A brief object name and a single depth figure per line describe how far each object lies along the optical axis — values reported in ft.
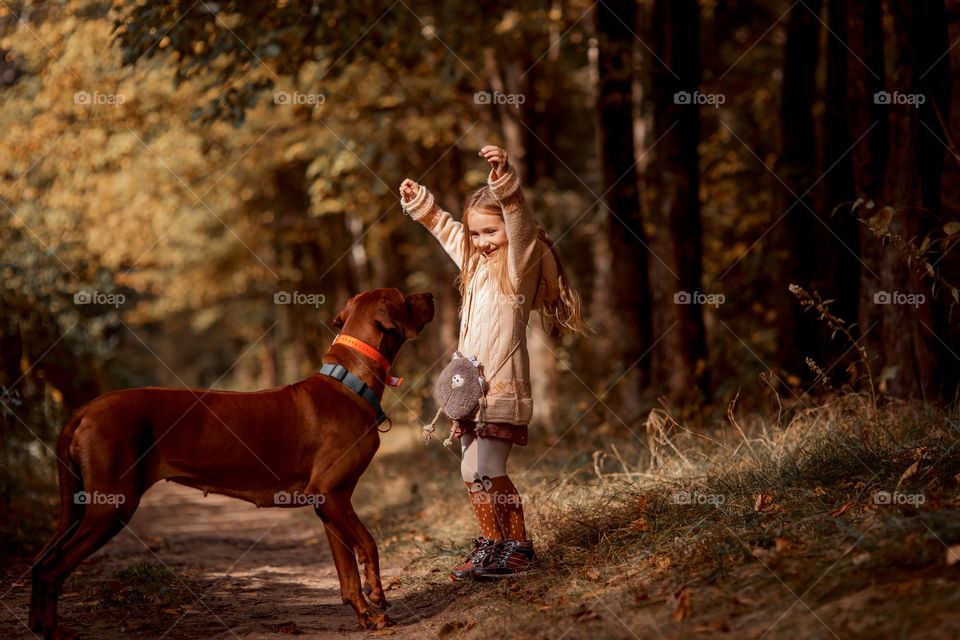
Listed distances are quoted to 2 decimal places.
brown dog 13.00
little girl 15.33
